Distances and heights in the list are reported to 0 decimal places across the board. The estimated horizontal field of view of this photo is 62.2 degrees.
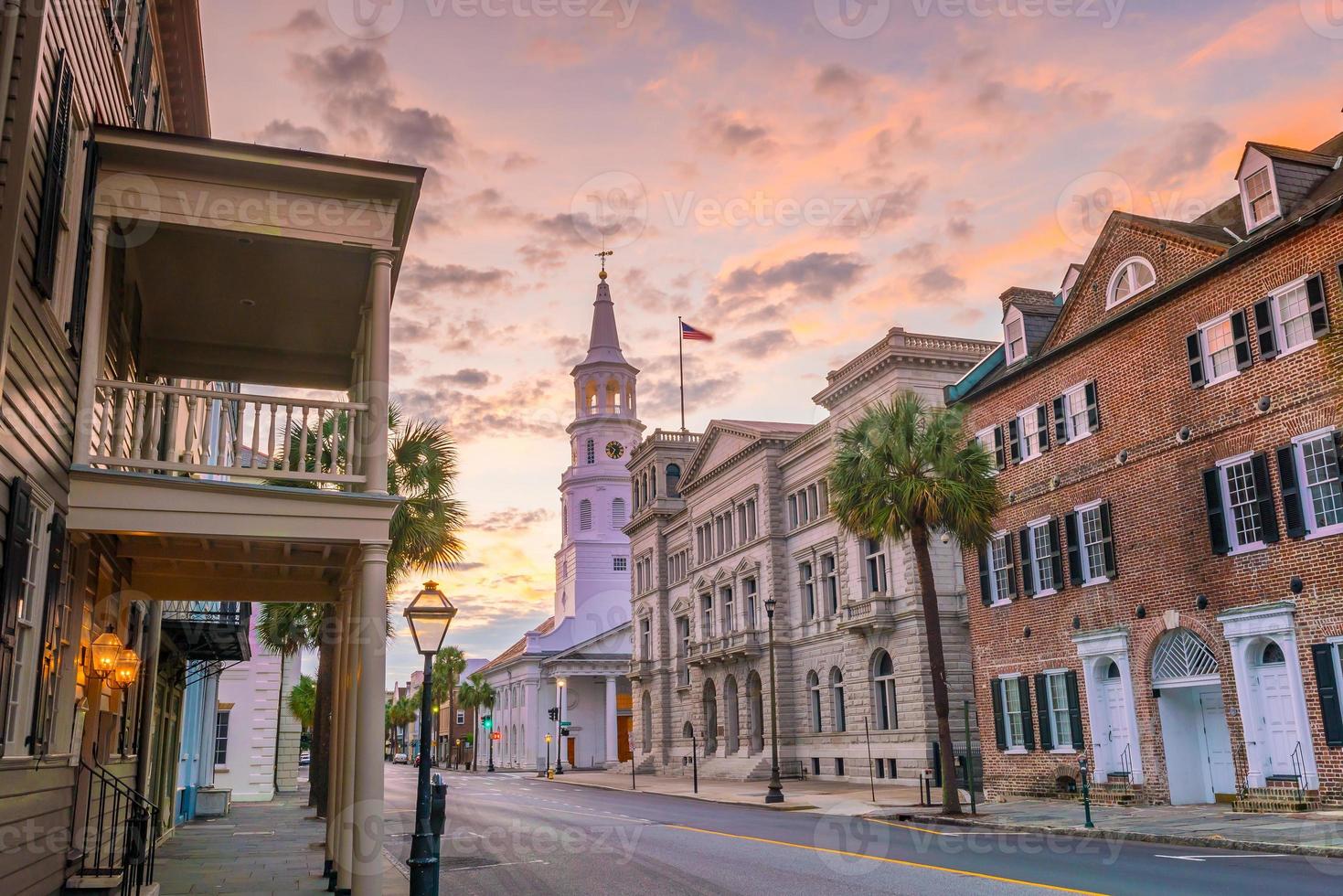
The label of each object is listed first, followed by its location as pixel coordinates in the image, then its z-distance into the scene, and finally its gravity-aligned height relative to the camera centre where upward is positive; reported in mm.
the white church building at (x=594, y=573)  88750 +11780
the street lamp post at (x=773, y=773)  34906 -1898
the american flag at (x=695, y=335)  60562 +20190
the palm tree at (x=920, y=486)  27938 +5557
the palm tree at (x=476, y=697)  107188 +2332
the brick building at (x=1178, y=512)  21766 +4217
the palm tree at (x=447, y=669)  104625 +4937
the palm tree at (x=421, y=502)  25094 +4923
